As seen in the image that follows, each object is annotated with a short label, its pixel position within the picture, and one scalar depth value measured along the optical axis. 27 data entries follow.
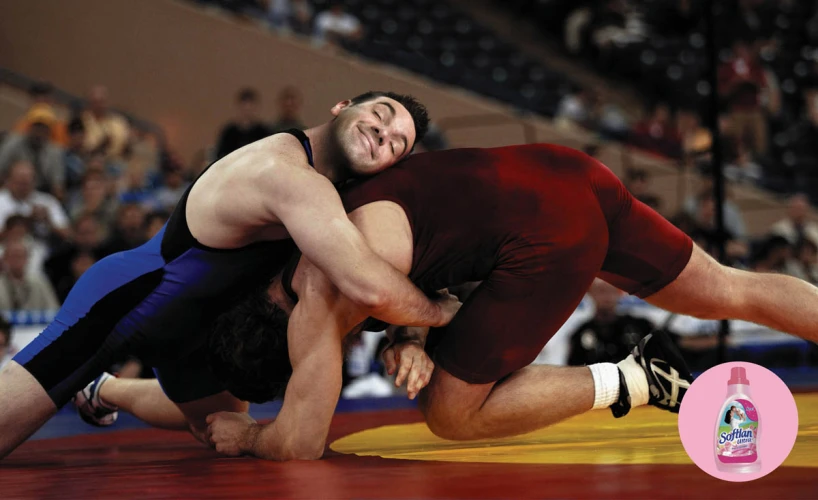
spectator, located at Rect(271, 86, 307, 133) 13.36
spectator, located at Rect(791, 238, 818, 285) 11.98
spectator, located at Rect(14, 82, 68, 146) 14.22
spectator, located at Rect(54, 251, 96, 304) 10.69
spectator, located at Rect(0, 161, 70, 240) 11.76
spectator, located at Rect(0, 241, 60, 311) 10.37
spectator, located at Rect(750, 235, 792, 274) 11.78
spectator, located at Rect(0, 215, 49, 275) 10.61
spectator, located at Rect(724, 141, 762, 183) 18.50
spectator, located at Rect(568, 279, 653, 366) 9.48
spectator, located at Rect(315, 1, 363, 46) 19.56
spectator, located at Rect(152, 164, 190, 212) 13.12
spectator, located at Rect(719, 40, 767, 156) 18.70
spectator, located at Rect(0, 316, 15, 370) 8.93
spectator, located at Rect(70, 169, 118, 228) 12.00
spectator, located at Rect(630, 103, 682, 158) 19.03
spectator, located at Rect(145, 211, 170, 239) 11.09
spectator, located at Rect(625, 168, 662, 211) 13.73
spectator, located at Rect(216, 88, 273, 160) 13.05
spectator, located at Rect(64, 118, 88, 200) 13.20
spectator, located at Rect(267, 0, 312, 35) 19.48
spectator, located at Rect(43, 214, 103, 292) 10.98
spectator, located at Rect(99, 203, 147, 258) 11.07
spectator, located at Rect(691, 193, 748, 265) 9.14
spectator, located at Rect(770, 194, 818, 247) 14.08
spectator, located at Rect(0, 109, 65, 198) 12.74
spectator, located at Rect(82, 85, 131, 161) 14.49
